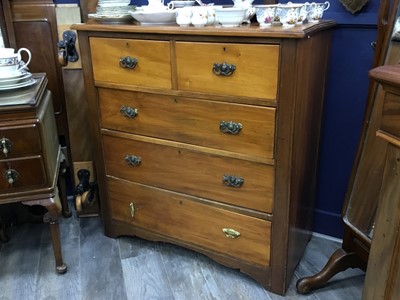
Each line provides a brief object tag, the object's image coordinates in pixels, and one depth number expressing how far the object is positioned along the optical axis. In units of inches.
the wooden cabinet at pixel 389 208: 36.0
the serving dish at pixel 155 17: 61.8
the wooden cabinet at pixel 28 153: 60.3
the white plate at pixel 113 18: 66.1
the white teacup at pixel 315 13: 58.1
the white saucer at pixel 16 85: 64.0
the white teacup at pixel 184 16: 58.0
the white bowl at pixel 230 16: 56.0
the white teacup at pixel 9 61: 63.7
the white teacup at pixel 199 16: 57.2
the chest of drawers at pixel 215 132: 54.9
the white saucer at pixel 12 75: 63.9
